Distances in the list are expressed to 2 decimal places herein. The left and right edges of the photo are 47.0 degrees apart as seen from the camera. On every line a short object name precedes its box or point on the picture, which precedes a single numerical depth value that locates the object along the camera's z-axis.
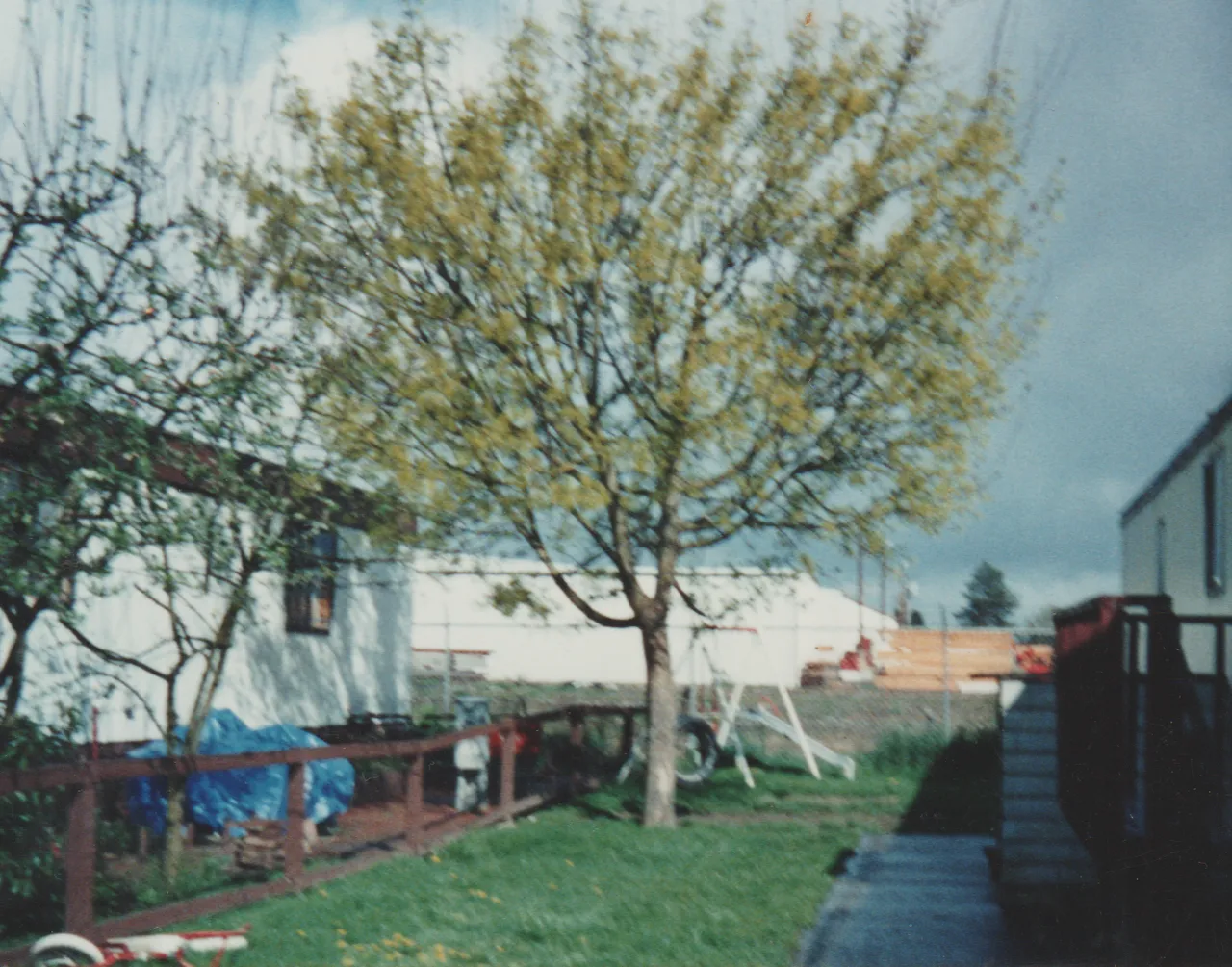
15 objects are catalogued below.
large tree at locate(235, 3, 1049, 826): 11.84
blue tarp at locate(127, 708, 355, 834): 11.29
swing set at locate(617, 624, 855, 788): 16.92
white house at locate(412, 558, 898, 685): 38.16
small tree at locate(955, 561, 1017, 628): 60.69
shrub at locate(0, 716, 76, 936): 6.96
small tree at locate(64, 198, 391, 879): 7.21
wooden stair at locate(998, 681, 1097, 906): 9.08
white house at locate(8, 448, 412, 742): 11.08
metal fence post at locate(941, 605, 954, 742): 19.20
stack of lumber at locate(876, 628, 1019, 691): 33.69
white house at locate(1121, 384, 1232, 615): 12.62
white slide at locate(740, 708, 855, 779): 17.47
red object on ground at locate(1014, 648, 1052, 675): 21.29
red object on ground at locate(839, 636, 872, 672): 38.09
